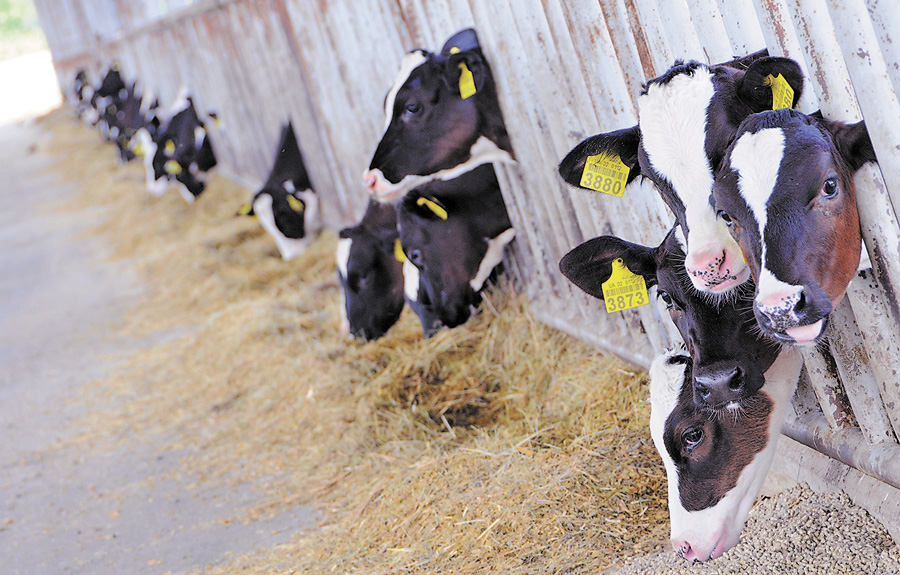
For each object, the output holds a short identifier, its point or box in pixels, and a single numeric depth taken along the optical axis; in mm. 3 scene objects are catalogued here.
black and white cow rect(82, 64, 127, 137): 29547
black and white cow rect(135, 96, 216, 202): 19969
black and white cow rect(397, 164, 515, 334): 9211
